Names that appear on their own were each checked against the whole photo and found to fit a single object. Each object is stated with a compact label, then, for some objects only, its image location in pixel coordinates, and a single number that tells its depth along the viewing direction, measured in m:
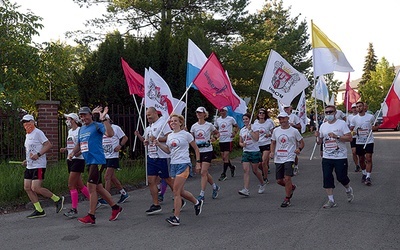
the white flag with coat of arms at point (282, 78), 10.71
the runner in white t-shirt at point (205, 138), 9.44
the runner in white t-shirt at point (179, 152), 7.51
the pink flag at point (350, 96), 16.04
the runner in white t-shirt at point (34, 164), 8.25
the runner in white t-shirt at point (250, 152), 9.92
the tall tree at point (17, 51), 14.30
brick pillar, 13.28
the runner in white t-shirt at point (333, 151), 8.38
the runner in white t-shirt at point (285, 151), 8.59
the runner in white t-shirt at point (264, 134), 11.16
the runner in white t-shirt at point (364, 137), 10.98
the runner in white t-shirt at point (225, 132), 12.43
